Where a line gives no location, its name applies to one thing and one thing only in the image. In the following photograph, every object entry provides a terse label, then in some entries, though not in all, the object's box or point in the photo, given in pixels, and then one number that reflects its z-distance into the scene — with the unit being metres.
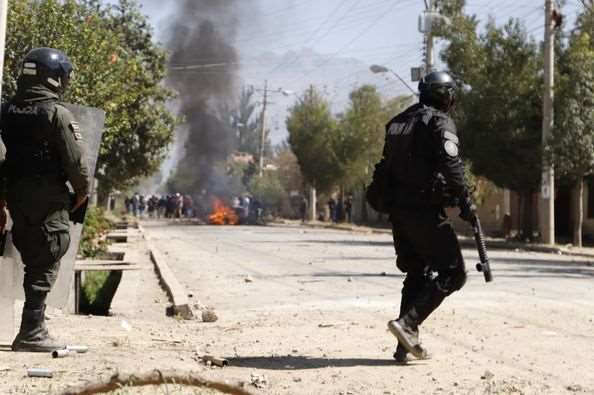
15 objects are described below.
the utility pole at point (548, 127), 26.61
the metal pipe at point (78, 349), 5.93
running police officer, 5.80
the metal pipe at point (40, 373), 5.00
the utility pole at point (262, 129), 68.13
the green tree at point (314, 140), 52.50
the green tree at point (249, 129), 75.39
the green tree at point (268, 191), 66.88
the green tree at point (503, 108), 28.27
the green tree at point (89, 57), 15.41
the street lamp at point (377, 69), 33.47
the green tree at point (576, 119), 26.12
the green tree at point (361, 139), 52.28
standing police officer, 5.72
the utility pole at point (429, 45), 29.39
